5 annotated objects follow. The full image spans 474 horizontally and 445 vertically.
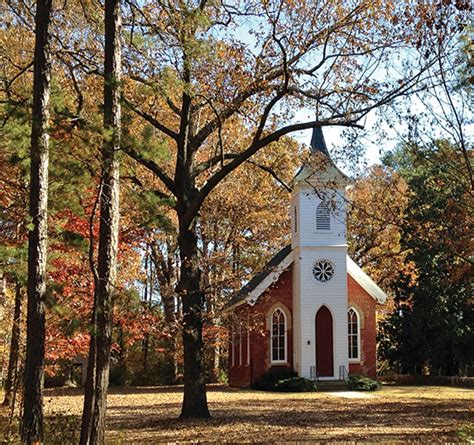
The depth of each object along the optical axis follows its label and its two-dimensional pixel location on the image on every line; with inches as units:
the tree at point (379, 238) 1168.8
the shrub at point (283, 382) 959.0
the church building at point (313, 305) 1027.9
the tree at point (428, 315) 1117.7
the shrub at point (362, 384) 964.0
